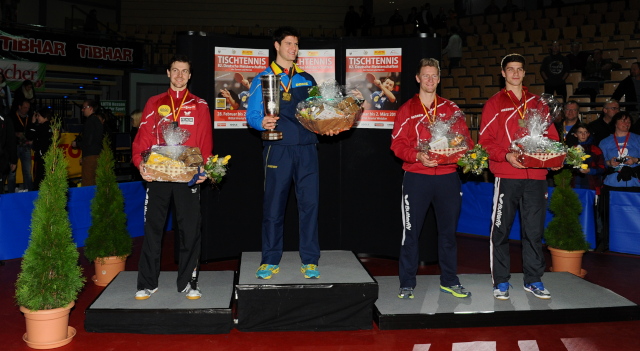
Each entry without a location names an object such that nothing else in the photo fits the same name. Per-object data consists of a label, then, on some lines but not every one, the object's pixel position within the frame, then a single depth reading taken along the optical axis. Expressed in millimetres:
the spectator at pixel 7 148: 6079
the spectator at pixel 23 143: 8860
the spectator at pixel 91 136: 7465
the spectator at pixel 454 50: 14008
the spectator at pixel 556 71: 9547
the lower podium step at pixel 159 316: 3756
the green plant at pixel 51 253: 3485
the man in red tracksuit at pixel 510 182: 4141
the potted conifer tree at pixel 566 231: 5301
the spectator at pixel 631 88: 8305
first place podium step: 3840
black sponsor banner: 12492
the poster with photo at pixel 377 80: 5691
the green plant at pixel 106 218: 4949
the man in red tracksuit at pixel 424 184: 4066
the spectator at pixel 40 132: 9156
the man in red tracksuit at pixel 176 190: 3957
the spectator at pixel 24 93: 10148
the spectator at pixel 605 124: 6930
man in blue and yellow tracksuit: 3930
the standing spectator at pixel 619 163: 6305
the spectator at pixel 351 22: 17984
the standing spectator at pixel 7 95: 8580
